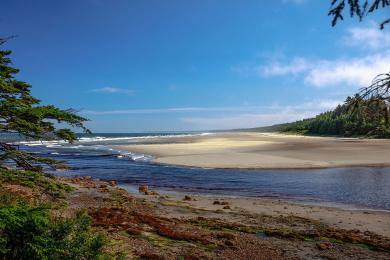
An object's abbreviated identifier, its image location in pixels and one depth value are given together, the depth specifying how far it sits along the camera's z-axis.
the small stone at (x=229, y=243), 10.61
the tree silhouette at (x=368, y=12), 4.13
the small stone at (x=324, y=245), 10.66
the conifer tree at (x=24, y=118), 5.36
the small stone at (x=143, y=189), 20.17
